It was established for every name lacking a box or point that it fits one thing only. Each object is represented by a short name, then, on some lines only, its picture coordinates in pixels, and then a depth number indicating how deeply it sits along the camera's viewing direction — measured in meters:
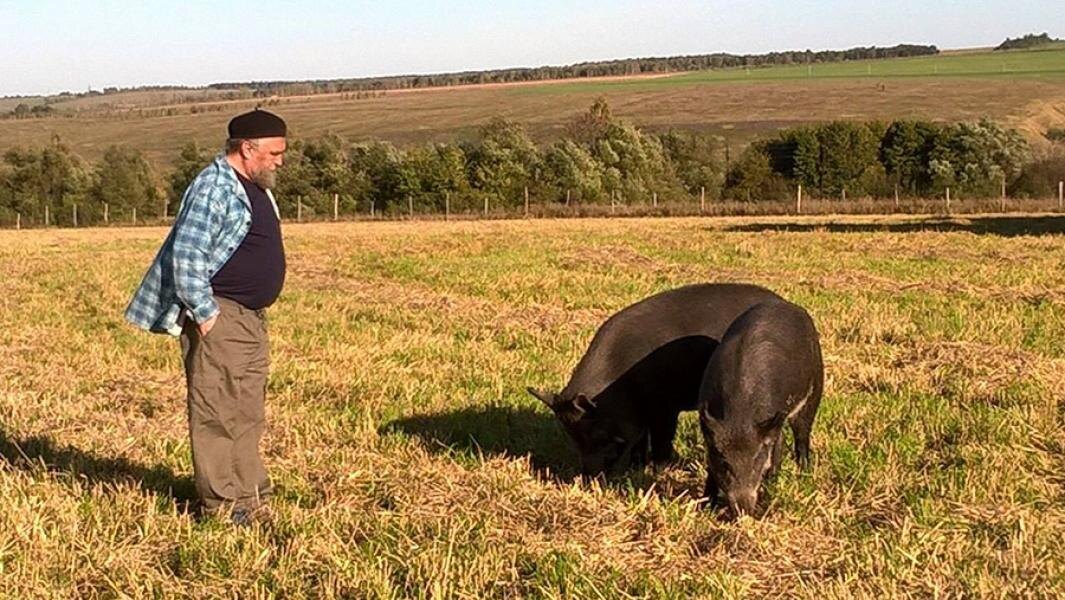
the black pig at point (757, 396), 6.70
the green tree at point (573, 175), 64.12
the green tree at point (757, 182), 66.06
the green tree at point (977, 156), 60.78
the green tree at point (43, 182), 66.69
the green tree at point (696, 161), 68.62
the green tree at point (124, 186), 66.25
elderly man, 6.46
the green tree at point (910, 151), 64.88
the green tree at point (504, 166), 64.62
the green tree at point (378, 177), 65.25
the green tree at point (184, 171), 68.75
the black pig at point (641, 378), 8.01
